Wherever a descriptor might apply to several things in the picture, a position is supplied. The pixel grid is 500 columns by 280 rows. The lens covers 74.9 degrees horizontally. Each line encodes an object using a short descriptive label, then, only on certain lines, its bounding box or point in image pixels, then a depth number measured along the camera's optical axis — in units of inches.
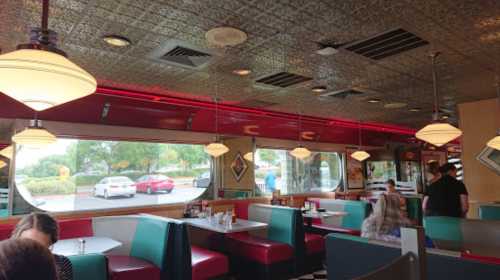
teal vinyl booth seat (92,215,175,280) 137.7
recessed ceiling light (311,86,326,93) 184.9
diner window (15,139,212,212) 178.5
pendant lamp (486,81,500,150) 158.1
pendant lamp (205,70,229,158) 197.3
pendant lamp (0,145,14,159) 166.7
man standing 150.6
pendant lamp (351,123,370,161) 310.3
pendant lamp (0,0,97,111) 48.0
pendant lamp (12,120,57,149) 130.5
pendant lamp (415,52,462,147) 131.9
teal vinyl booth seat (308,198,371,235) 222.2
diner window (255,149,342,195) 296.2
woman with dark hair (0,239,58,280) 37.4
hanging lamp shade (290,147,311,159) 251.0
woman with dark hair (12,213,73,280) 77.7
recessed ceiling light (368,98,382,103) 216.4
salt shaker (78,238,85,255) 122.1
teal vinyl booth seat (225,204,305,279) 171.3
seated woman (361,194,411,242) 106.8
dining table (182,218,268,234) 164.9
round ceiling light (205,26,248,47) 107.2
